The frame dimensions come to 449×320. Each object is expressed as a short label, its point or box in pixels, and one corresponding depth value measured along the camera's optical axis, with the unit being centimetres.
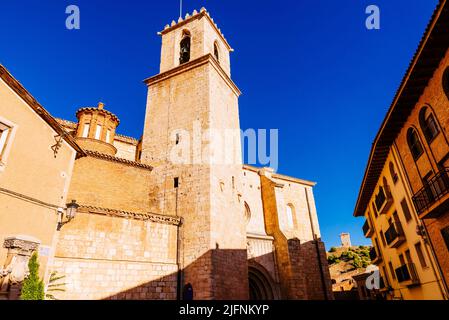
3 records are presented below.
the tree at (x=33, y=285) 853
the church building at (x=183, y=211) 1175
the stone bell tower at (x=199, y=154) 1322
